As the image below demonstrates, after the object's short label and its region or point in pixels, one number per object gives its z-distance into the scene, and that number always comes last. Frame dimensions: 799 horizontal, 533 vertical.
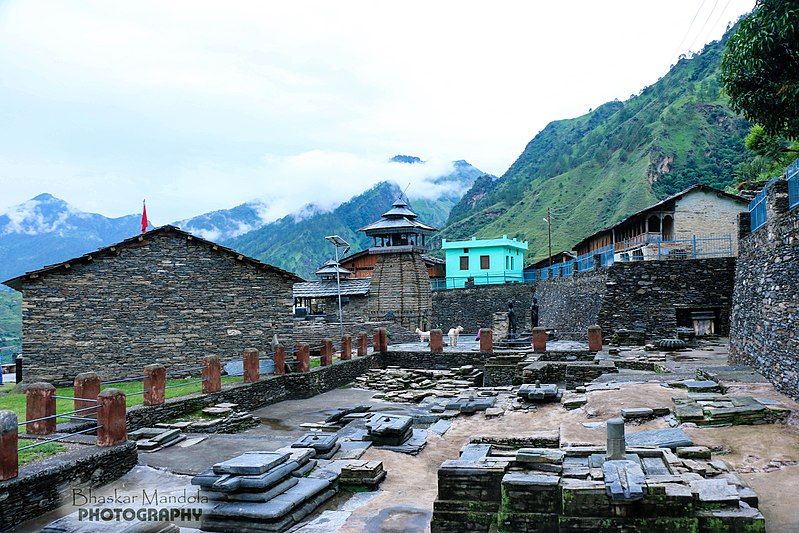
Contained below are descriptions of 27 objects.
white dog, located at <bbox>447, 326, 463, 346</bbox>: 26.83
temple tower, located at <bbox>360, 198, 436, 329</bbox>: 38.25
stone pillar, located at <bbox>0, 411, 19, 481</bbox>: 7.74
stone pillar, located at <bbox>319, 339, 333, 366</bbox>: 20.44
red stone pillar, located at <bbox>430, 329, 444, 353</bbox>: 24.19
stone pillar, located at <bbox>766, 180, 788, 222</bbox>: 12.09
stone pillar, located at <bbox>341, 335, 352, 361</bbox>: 22.21
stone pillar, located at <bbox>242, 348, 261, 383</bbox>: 16.48
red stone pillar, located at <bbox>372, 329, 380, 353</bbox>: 25.11
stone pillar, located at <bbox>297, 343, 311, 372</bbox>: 18.52
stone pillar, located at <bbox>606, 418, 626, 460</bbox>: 6.92
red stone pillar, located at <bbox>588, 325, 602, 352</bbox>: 20.28
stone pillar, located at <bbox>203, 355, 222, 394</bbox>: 14.85
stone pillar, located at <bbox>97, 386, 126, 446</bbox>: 9.70
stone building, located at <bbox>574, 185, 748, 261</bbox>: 31.23
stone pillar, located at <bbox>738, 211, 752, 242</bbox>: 17.31
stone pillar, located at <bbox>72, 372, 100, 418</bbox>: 11.63
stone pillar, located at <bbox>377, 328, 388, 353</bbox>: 25.09
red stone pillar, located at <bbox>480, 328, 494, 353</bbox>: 22.89
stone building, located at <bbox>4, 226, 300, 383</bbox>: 18.42
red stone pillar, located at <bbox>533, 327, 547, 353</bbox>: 21.09
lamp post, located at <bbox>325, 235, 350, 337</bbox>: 24.20
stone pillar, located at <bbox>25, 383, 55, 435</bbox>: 10.33
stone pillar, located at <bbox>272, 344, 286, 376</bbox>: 18.02
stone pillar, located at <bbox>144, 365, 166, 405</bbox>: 12.93
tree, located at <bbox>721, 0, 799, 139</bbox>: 16.08
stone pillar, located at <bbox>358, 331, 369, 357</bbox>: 23.97
